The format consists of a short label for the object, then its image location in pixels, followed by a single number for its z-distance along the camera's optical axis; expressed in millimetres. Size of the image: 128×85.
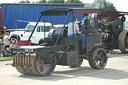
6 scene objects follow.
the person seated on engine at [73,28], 13086
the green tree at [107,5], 78175
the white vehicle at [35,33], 27266
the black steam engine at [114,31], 22752
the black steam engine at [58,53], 11938
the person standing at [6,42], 21531
